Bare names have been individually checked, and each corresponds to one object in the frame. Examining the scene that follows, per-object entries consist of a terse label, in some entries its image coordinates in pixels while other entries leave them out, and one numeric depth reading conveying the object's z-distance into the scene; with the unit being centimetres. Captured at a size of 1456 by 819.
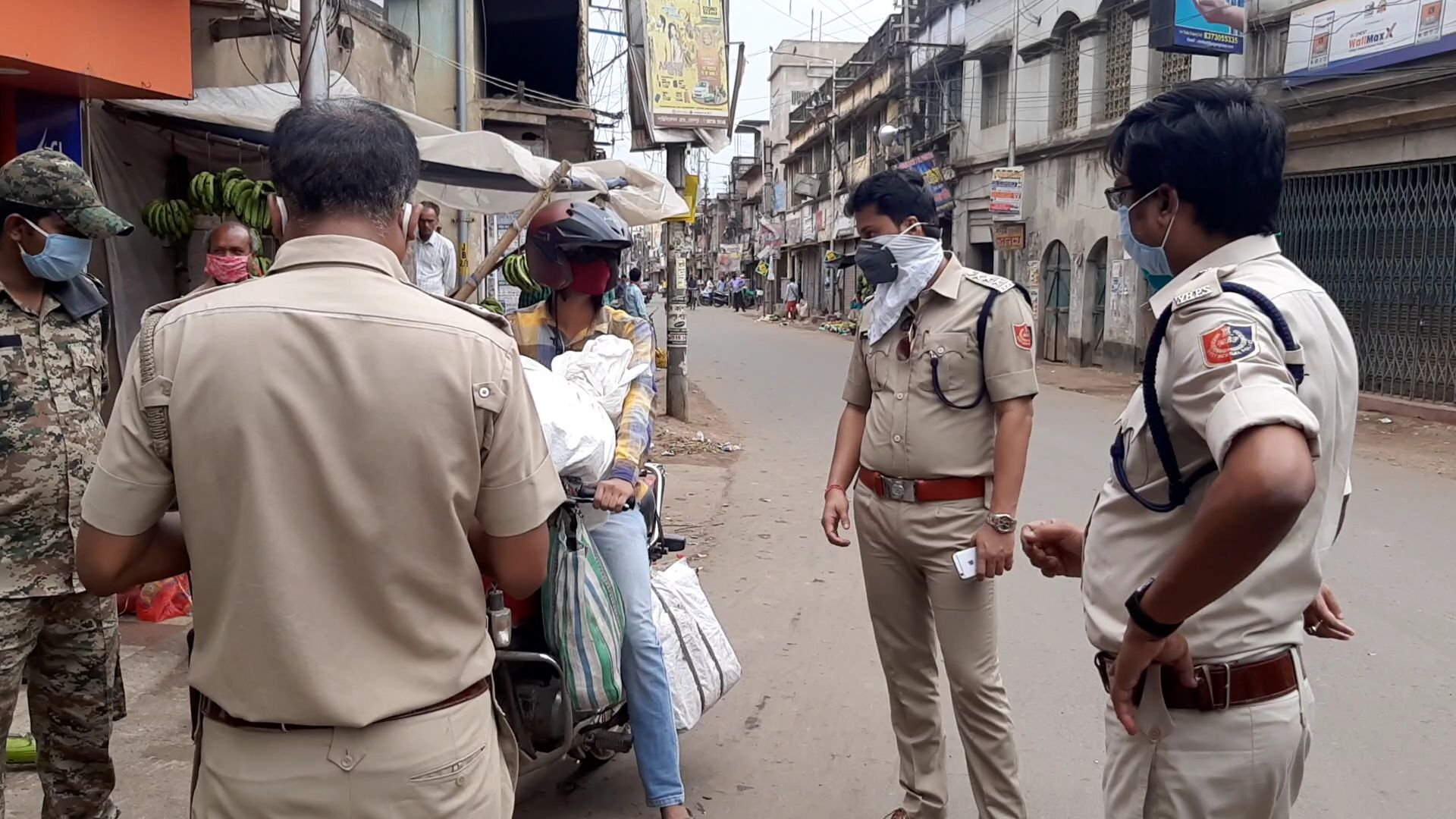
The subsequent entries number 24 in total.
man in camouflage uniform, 265
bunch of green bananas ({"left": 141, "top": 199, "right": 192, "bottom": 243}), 586
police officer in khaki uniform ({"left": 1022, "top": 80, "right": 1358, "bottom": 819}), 160
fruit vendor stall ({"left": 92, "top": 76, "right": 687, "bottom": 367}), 571
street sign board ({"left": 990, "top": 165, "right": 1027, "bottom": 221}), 2155
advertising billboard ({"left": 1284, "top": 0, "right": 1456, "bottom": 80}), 1194
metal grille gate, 1216
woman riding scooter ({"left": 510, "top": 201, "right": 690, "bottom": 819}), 297
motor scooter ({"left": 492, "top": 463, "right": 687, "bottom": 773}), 268
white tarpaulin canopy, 581
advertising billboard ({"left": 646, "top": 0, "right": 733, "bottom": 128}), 1130
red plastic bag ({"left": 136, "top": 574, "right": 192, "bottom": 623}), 492
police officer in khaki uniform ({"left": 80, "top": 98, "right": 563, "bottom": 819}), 154
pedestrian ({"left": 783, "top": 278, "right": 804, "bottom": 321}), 3853
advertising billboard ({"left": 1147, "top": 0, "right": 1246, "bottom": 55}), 1420
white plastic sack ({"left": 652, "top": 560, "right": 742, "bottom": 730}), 323
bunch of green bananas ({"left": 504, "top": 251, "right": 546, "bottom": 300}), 726
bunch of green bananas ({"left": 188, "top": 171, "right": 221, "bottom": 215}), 566
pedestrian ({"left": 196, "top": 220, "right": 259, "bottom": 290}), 454
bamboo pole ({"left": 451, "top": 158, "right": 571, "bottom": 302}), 491
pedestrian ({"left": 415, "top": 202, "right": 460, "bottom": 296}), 785
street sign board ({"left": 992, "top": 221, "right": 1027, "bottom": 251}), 2227
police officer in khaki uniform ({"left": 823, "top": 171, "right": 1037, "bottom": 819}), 296
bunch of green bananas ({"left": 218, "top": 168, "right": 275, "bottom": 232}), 561
